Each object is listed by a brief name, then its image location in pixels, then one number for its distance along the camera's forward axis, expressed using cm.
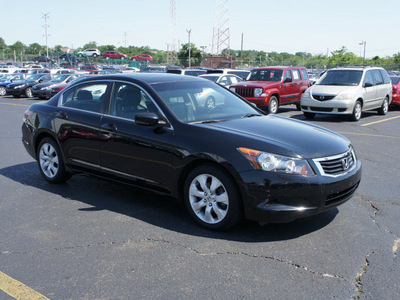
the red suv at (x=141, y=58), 7238
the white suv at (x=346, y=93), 1370
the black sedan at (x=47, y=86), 2394
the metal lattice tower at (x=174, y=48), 9070
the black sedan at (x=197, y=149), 409
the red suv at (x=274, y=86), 1522
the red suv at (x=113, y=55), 7476
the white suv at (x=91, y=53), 7419
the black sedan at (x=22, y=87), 2592
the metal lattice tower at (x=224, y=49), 7599
